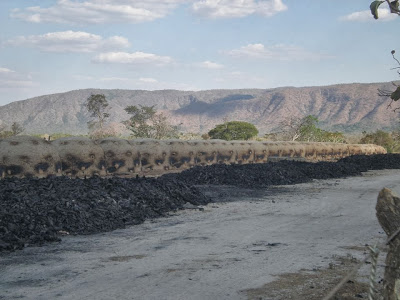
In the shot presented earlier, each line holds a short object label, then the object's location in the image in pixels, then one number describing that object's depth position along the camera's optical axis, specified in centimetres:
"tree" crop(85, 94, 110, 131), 8632
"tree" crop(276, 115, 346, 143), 6500
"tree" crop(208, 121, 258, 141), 6441
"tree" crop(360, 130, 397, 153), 6388
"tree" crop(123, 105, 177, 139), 6486
